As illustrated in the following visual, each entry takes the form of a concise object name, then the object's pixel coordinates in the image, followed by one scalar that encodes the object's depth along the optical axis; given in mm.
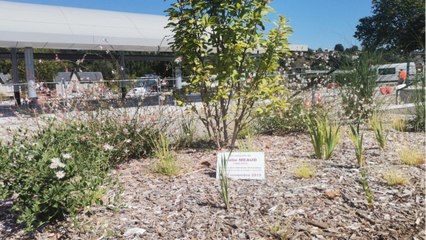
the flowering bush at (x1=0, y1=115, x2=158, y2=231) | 2535
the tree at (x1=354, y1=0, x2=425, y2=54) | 31875
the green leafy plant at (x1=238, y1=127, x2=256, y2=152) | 3994
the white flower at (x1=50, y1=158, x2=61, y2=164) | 2487
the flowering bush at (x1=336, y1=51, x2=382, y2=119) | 6641
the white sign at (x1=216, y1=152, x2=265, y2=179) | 3463
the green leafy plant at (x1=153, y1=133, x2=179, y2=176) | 3766
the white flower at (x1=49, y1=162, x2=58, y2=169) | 2449
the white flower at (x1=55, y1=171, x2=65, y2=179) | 2460
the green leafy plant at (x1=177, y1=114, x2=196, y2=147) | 5086
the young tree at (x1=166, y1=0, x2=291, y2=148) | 4345
